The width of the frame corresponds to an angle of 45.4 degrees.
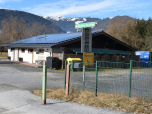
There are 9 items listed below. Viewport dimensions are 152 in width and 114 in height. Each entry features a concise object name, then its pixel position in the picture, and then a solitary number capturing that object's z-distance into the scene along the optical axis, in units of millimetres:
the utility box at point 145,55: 27223
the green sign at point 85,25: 14707
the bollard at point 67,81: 7461
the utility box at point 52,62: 19234
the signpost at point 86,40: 16719
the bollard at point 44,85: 6531
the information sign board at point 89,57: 19339
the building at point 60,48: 21266
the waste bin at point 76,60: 17344
